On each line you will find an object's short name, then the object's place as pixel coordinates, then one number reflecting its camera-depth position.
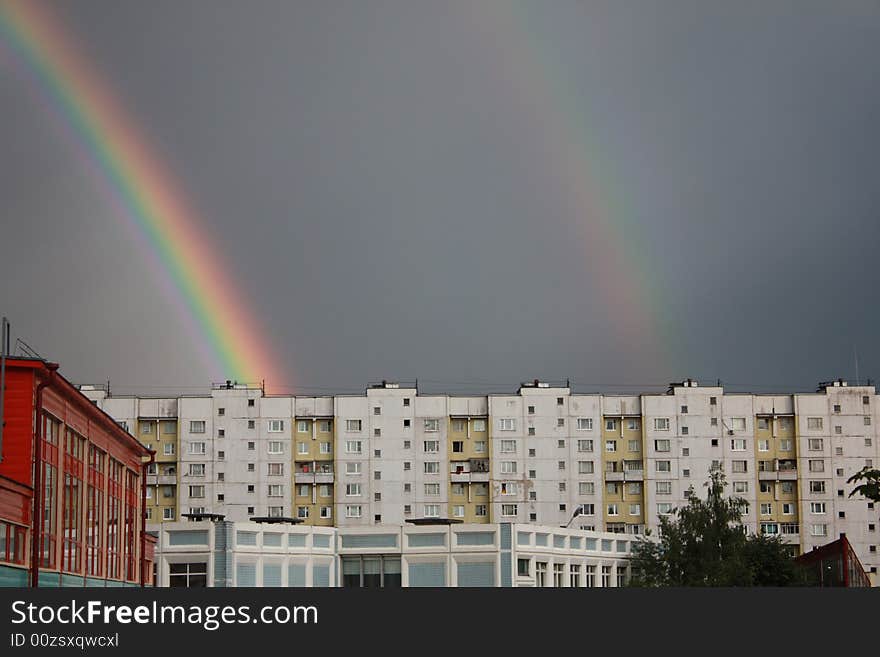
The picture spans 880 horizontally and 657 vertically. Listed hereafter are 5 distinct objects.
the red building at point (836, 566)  61.03
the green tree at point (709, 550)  109.81
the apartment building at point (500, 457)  156.88
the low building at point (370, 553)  106.88
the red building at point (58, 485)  51.56
